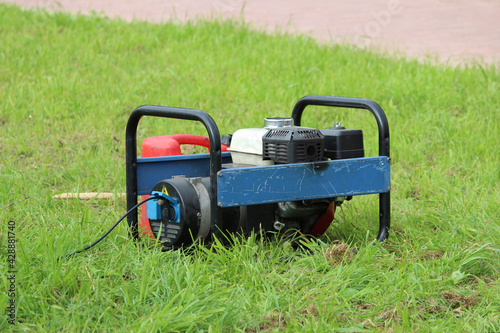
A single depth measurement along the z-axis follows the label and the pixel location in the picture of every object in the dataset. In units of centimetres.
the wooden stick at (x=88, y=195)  678
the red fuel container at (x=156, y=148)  568
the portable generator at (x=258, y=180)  491
